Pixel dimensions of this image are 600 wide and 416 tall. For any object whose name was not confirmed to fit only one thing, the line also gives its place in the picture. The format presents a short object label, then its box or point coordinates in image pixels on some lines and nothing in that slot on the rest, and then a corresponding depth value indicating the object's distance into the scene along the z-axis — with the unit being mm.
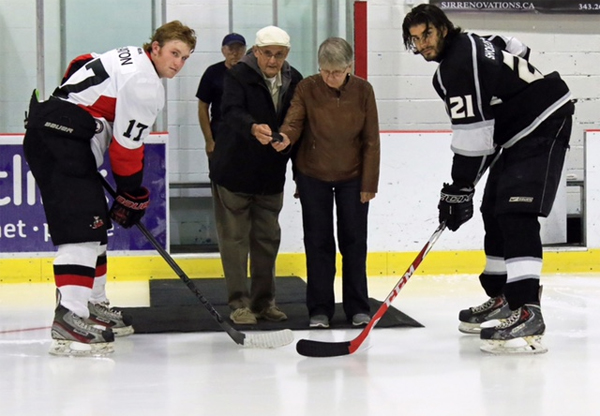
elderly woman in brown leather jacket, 6470
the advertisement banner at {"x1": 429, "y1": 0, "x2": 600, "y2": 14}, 12083
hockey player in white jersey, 5522
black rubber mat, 6578
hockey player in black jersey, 5515
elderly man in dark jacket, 6490
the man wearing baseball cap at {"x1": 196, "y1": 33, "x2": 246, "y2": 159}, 9342
